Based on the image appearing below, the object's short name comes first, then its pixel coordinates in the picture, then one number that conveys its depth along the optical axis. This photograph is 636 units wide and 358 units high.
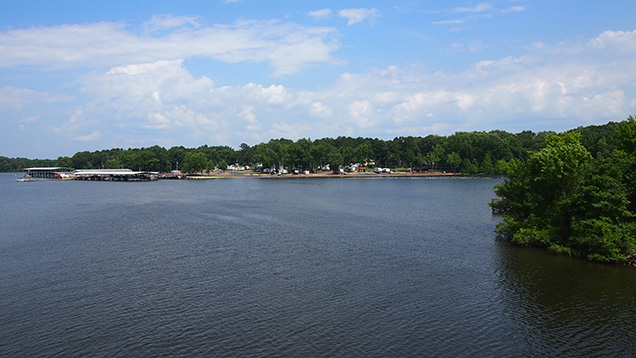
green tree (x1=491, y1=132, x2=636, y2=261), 33.09
